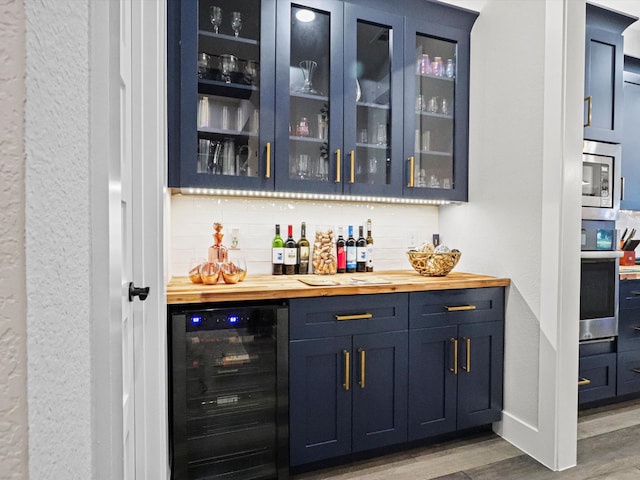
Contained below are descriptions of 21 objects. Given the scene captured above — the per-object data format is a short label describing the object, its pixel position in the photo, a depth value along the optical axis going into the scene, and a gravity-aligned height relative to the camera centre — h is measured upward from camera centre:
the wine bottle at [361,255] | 2.53 -0.16
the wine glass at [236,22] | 2.03 +1.11
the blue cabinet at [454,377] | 2.05 -0.82
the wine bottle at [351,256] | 2.51 -0.17
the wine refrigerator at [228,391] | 1.63 -0.72
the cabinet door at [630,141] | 3.01 +0.73
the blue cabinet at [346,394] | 1.81 -0.81
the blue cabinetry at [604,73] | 2.55 +1.09
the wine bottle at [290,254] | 2.36 -0.15
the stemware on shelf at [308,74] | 2.19 +0.90
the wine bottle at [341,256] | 2.49 -0.17
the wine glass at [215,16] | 1.98 +1.12
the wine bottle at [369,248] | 2.56 -0.11
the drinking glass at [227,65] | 2.03 +0.88
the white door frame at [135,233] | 0.43 -0.01
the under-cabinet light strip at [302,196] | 2.07 +0.21
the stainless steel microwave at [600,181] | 2.55 +0.35
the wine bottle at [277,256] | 2.35 -0.16
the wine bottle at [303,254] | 2.40 -0.15
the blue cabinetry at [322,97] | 1.96 +0.77
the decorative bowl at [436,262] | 2.31 -0.19
